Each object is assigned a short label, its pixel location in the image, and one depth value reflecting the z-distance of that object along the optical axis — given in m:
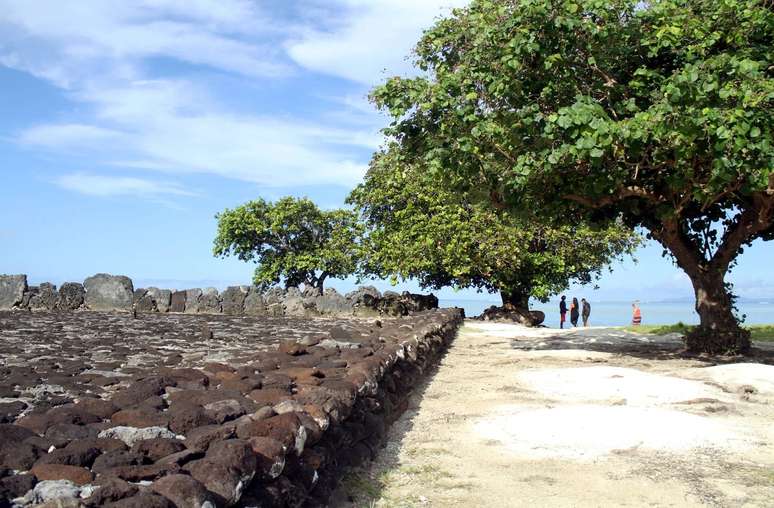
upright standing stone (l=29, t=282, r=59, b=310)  22.31
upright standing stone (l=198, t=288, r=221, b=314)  25.03
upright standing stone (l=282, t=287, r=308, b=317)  25.20
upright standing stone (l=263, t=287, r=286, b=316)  25.16
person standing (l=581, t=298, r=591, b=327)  31.64
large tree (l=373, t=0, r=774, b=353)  10.63
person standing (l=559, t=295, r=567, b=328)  32.56
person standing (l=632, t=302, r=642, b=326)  31.23
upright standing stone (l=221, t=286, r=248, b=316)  25.22
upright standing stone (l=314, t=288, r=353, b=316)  25.62
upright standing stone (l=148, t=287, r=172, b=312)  24.62
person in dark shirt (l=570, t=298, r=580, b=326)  31.64
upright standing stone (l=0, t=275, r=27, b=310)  22.41
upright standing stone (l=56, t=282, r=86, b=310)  22.87
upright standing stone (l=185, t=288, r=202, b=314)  24.92
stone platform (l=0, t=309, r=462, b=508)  2.98
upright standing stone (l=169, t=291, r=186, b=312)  24.89
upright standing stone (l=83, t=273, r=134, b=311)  23.59
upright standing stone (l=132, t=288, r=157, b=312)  23.63
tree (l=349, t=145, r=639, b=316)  26.36
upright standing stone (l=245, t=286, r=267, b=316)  25.20
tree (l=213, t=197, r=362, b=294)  35.12
